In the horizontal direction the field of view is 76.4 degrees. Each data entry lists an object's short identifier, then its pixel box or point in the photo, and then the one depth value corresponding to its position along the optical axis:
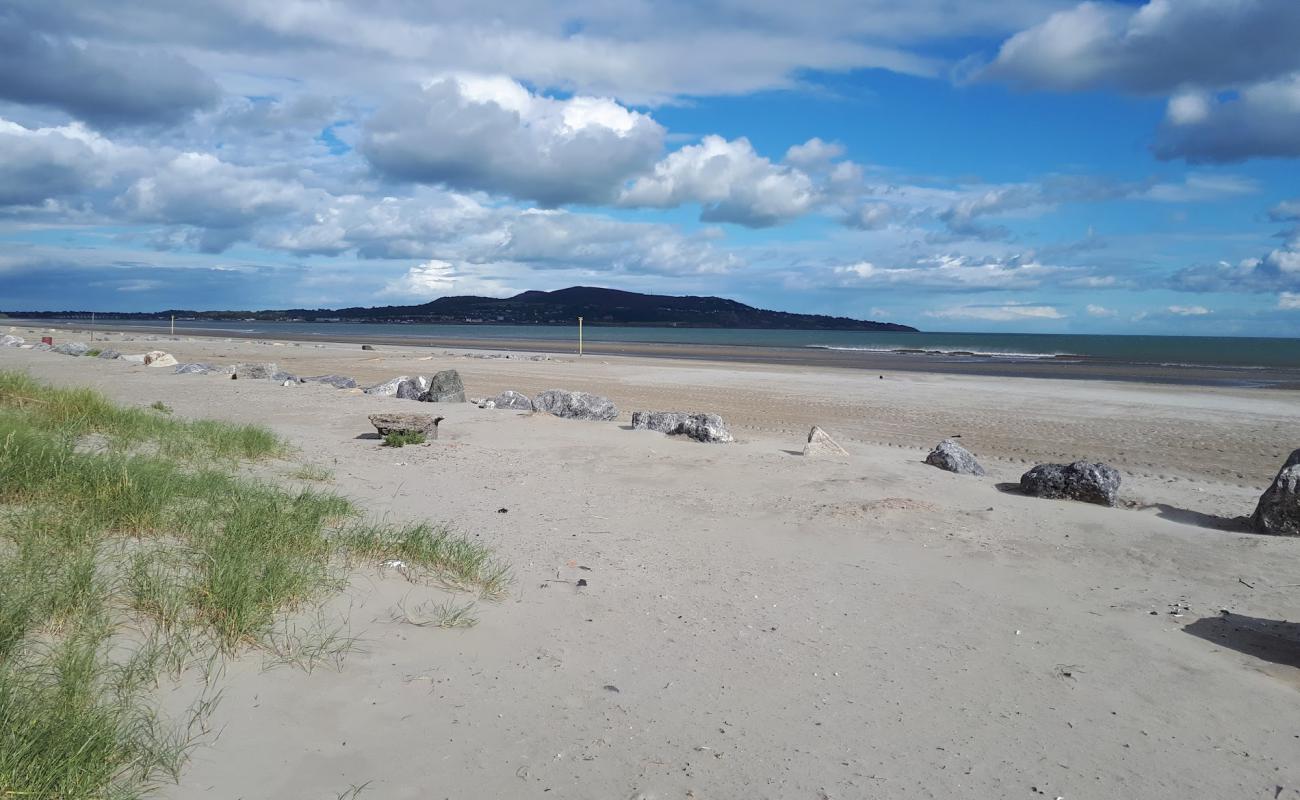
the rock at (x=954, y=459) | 10.45
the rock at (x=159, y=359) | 22.41
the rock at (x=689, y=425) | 11.92
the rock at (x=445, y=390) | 16.08
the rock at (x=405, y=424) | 10.44
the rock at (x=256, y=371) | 20.38
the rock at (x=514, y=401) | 15.73
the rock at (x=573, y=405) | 14.88
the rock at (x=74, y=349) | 26.88
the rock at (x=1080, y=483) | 8.69
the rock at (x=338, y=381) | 19.57
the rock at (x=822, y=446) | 10.73
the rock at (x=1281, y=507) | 7.36
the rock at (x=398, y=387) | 17.17
